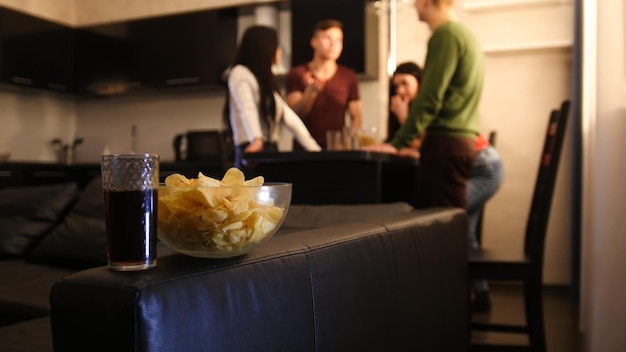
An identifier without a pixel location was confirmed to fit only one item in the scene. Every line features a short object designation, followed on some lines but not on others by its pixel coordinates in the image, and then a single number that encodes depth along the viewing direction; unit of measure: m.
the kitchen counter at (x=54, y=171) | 4.64
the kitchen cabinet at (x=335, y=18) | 4.40
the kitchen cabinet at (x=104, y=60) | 5.28
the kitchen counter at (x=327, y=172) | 2.30
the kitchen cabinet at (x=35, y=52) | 4.91
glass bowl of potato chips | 0.80
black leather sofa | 0.71
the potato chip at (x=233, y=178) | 0.88
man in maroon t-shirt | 4.24
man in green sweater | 2.23
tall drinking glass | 0.74
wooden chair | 2.22
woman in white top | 3.02
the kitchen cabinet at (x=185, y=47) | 4.94
